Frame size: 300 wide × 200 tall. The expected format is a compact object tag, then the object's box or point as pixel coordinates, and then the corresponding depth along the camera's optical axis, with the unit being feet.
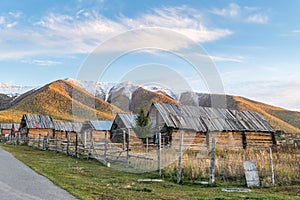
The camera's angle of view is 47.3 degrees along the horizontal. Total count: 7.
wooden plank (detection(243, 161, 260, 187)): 38.06
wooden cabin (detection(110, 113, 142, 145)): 135.51
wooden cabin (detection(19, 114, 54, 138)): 163.53
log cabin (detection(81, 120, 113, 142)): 187.93
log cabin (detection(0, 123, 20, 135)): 276.41
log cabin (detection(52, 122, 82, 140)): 191.85
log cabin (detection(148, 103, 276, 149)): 98.89
